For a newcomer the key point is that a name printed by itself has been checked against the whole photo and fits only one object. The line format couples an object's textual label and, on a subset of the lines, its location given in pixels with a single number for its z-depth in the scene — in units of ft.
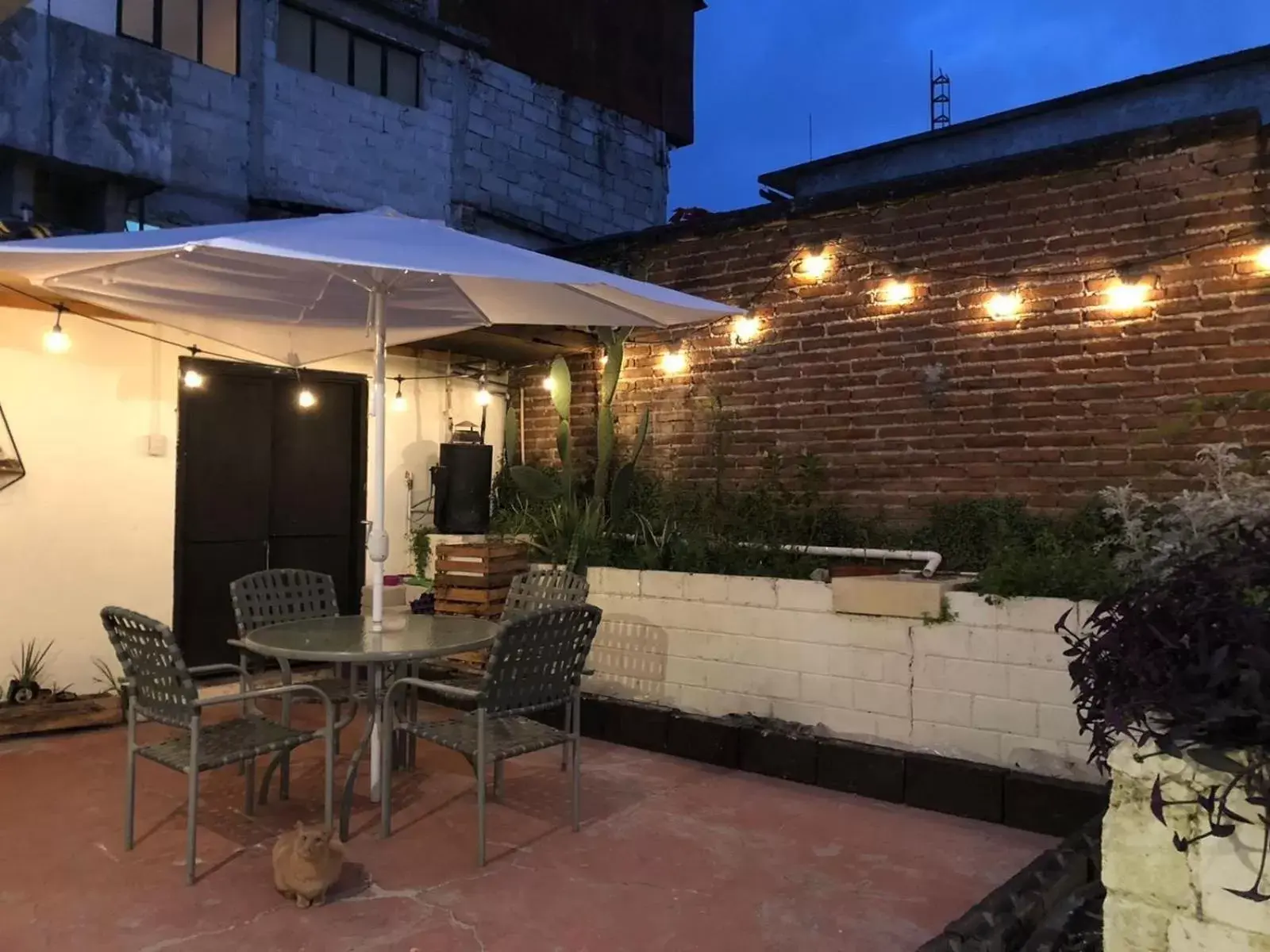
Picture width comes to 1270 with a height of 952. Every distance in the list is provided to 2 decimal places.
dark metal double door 19.20
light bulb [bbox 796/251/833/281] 18.94
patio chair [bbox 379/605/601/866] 10.78
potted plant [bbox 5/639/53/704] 16.46
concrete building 25.26
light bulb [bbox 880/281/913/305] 17.78
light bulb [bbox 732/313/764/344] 19.99
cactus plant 19.60
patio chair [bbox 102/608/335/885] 10.09
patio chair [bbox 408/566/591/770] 14.62
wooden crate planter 18.83
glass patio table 11.28
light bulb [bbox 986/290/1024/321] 16.43
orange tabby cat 9.52
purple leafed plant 5.62
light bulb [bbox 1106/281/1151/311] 15.17
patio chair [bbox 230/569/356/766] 14.20
